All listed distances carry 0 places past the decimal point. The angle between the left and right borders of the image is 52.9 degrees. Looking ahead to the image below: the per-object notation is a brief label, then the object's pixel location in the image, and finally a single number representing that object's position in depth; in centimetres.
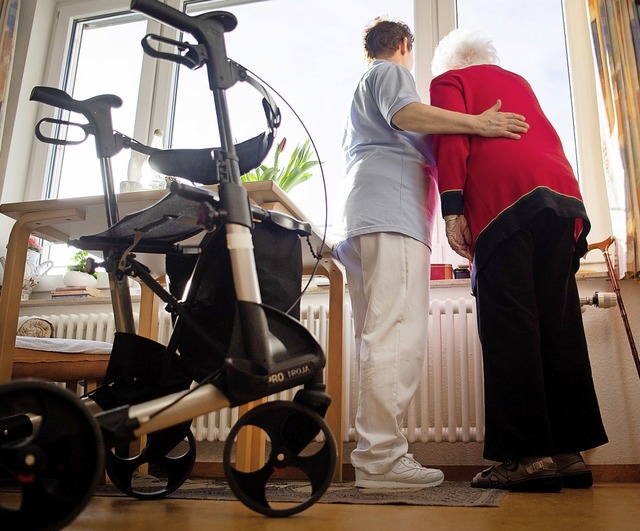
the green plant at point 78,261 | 294
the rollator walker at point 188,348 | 83
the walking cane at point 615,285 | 202
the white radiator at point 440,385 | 221
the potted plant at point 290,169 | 276
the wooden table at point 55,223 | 149
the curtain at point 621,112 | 218
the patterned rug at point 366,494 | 127
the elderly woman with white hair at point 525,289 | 151
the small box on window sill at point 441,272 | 244
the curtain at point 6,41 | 307
